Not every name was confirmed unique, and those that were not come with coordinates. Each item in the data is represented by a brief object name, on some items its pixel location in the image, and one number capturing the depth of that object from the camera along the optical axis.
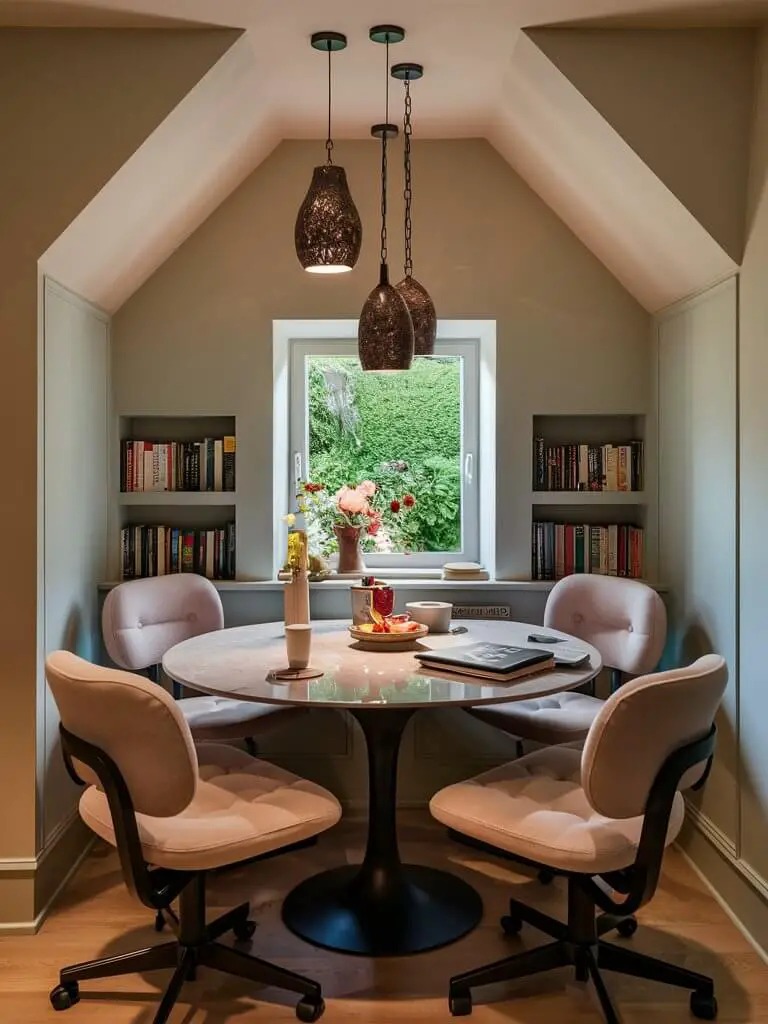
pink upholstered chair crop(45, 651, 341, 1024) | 1.98
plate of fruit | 2.70
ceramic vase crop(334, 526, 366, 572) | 3.73
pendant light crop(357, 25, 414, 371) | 2.54
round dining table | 2.21
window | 4.01
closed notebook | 2.35
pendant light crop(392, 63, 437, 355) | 2.86
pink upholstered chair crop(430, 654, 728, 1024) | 1.95
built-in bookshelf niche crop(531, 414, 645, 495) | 3.72
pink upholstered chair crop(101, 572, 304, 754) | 2.95
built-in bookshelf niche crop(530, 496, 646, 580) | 3.67
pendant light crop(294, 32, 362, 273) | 2.46
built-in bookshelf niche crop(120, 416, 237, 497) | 3.70
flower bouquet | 3.58
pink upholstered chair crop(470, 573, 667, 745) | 2.89
